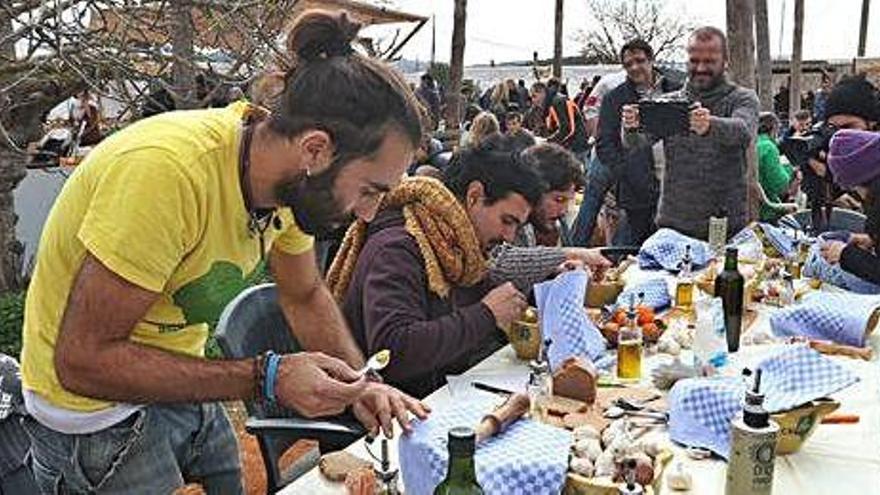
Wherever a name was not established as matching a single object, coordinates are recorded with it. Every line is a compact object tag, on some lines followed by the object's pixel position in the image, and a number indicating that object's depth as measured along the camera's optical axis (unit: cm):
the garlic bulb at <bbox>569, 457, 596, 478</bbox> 141
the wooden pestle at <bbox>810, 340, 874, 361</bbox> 241
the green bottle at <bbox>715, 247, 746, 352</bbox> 253
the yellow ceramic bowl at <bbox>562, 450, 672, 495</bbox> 136
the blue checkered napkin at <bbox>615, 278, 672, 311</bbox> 285
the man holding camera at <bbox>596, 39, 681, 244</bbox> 524
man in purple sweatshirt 218
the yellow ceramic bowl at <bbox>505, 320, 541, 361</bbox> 228
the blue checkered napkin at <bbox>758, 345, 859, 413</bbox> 171
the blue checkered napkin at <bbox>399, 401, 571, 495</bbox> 133
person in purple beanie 305
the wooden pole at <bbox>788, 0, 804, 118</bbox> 1559
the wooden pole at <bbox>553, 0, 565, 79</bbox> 1753
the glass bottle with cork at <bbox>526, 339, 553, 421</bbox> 180
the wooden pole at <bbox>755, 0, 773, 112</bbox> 1172
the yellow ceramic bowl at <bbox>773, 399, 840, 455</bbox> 168
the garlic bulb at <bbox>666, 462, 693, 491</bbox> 157
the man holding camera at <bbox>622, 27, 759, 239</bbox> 423
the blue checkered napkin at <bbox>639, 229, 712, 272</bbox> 346
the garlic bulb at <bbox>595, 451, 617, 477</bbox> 142
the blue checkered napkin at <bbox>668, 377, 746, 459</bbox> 172
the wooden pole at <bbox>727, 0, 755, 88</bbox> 662
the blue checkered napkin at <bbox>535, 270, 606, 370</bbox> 217
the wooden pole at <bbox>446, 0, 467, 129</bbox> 1105
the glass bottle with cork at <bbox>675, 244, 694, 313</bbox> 288
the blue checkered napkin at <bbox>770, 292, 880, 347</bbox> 248
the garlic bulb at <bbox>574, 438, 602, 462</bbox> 147
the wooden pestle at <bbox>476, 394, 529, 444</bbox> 142
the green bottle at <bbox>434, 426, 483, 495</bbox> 118
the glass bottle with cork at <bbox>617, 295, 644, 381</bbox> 219
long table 159
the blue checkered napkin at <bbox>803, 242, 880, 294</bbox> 307
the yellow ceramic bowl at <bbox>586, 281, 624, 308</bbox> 280
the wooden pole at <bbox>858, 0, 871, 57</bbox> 2466
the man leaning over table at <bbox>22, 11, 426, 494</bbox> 133
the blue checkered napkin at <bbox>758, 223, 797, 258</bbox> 351
